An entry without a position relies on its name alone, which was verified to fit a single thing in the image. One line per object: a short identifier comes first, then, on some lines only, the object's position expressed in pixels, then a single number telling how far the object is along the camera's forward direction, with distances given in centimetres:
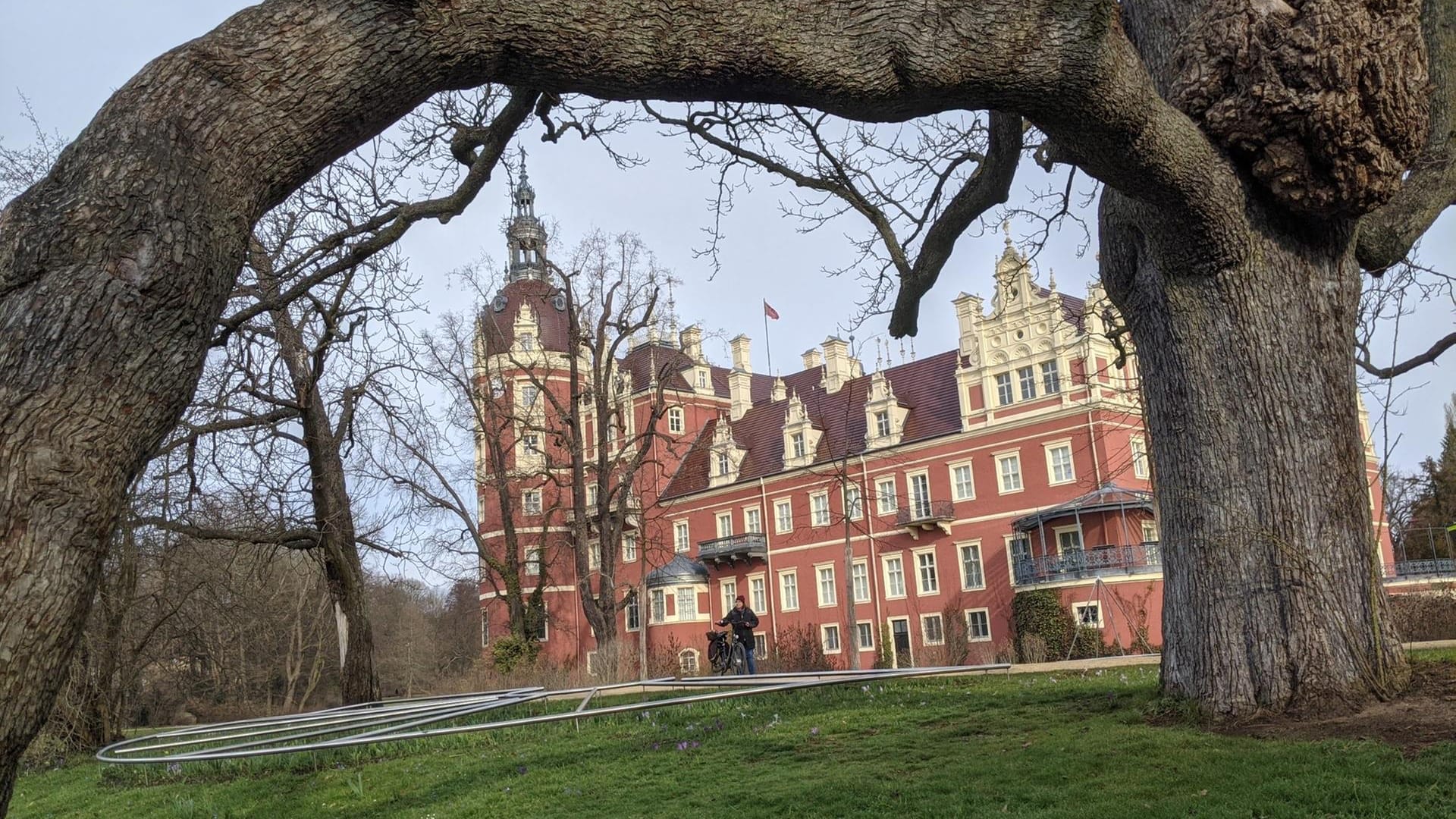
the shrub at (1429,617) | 1573
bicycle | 2022
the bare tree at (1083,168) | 283
